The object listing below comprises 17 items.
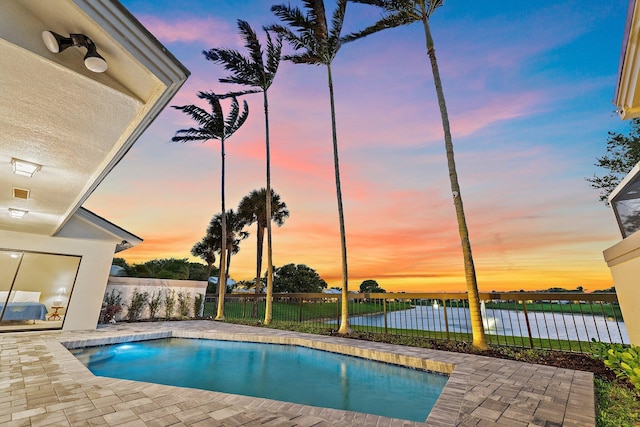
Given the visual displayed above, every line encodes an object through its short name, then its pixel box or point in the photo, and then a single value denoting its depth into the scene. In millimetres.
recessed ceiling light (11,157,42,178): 3311
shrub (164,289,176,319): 10920
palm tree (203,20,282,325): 10227
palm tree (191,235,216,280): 20886
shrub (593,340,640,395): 2183
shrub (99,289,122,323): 9281
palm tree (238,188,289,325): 17172
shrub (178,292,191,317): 11289
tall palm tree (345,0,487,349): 5219
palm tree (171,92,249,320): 12250
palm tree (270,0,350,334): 8328
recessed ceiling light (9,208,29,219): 5348
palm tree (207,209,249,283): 18375
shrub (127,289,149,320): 10000
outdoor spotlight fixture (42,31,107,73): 1580
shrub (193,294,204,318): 11671
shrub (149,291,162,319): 10516
